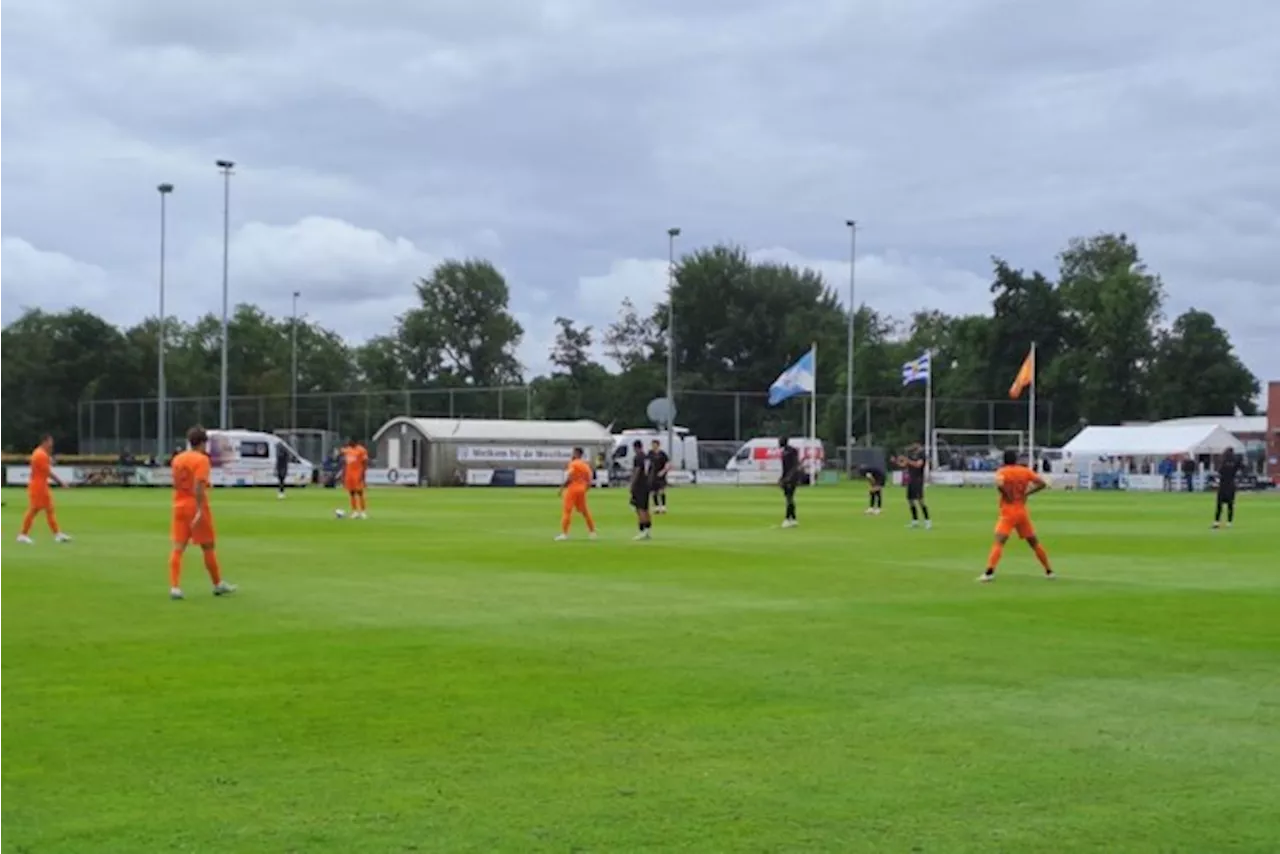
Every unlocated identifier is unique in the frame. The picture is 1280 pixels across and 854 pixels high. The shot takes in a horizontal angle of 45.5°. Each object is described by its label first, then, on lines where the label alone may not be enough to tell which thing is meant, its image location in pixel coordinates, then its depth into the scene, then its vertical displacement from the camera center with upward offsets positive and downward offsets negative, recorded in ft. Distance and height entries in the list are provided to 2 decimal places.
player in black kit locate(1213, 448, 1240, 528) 107.45 -2.83
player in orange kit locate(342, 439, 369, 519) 111.34 -2.74
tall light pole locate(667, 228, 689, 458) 227.03 +5.76
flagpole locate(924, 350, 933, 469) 238.80 +0.93
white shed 216.54 -0.63
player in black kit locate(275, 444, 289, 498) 161.99 -3.38
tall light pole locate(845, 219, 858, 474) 242.35 +2.32
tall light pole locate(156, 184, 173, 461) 206.18 +7.07
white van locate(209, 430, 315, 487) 204.64 -2.75
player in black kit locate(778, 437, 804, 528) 99.55 -2.41
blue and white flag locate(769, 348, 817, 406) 213.46 +8.80
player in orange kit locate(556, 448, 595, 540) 83.71 -2.63
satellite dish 255.95 +5.22
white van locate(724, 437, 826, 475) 233.76 -2.16
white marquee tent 242.37 +0.68
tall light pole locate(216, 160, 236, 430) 200.27 +8.34
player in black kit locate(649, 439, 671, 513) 106.79 -1.86
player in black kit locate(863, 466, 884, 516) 120.98 -3.64
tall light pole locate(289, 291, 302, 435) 282.97 +4.91
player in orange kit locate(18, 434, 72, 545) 79.79 -2.71
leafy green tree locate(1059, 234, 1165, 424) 339.16 +23.95
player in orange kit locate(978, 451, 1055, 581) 60.29 -2.50
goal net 254.27 -0.78
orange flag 223.06 +10.16
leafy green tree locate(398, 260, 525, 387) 411.75 +29.79
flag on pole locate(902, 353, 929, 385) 209.87 +10.03
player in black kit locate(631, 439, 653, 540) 86.17 -3.03
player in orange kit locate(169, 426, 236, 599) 52.44 -2.48
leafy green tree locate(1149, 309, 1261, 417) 340.18 +15.97
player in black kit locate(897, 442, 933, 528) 103.40 -2.41
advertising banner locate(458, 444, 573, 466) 217.36 -1.93
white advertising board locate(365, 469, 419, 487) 215.51 -5.41
